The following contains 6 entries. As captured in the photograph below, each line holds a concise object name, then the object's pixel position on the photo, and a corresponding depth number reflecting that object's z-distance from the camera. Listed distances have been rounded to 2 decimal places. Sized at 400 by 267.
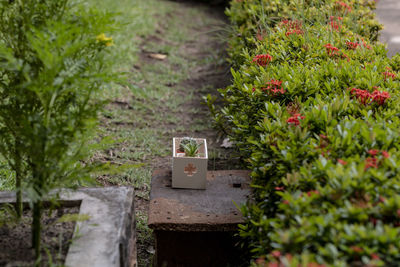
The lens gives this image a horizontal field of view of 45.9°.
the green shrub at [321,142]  1.70
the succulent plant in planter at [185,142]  3.21
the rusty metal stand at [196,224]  2.67
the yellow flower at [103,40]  2.10
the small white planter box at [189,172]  2.99
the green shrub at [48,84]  1.99
